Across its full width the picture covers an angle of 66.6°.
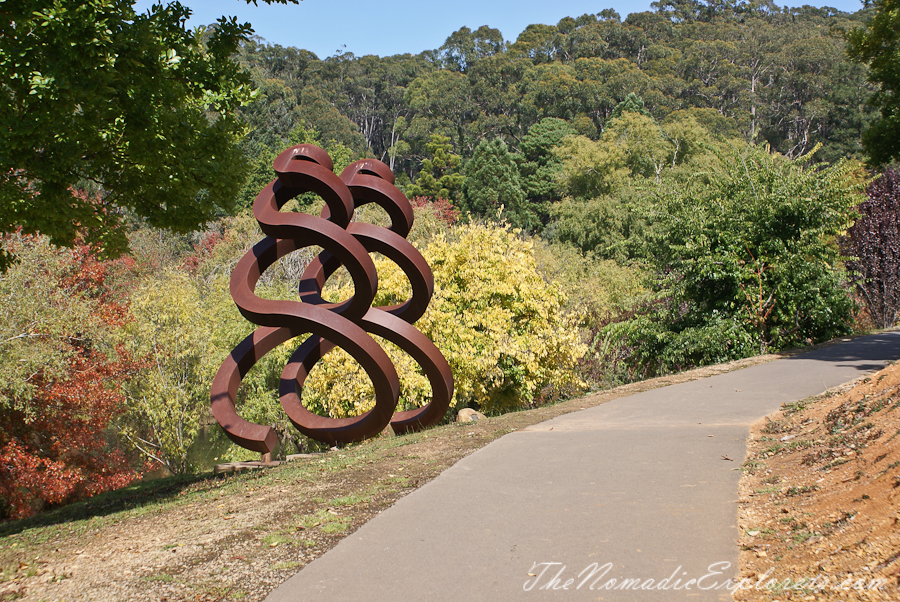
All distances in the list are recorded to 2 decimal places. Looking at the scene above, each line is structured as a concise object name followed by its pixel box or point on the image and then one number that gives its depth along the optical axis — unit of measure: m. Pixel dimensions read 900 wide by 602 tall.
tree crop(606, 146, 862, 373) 15.29
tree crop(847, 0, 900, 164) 15.64
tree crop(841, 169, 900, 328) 20.53
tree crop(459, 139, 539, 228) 51.53
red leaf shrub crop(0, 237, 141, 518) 13.88
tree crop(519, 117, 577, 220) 55.56
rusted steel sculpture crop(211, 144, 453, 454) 9.78
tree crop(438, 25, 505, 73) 105.06
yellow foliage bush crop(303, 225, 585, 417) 14.77
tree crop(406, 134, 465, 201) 58.75
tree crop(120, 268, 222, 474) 19.12
